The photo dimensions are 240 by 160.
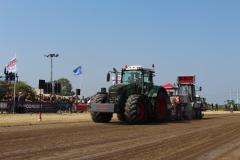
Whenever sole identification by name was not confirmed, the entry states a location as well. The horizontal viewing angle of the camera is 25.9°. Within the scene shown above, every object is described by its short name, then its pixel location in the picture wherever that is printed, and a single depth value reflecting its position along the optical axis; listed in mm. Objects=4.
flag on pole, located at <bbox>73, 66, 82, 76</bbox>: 54844
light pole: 59906
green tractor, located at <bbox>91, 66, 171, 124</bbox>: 23344
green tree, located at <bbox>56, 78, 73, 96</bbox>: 153275
